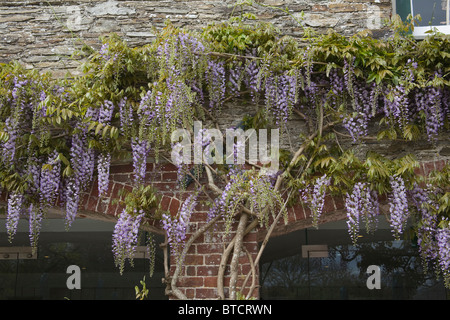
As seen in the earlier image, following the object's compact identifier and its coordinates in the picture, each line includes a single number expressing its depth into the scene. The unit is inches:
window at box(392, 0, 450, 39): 184.5
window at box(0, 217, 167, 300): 279.1
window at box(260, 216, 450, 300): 266.2
